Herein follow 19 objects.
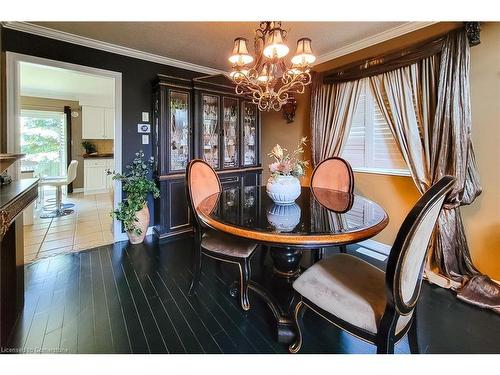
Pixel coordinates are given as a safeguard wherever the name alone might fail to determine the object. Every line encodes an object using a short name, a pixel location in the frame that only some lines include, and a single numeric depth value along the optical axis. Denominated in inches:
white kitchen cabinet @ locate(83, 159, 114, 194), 247.6
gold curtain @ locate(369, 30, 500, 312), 78.1
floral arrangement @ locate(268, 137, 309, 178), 73.2
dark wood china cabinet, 123.5
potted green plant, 118.0
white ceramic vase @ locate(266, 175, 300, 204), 71.7
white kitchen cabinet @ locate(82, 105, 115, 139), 244.2
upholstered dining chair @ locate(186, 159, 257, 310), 68.9
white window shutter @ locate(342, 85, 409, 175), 106.1
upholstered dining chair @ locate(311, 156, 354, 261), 96.5
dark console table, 50.9
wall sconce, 145.2
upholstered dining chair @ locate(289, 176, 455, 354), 38.3
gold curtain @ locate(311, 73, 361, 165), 116.6
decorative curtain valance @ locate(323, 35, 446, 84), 84.8
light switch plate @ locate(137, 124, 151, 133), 127.0
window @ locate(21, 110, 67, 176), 226.5
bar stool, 169.3
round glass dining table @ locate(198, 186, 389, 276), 49.6
